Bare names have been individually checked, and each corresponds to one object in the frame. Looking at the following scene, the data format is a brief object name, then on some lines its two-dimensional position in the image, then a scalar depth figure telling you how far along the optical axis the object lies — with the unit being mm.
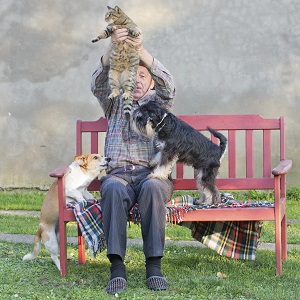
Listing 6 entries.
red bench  8760
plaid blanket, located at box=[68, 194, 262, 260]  8234
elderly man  7406
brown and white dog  8398
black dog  8015
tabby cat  8186
